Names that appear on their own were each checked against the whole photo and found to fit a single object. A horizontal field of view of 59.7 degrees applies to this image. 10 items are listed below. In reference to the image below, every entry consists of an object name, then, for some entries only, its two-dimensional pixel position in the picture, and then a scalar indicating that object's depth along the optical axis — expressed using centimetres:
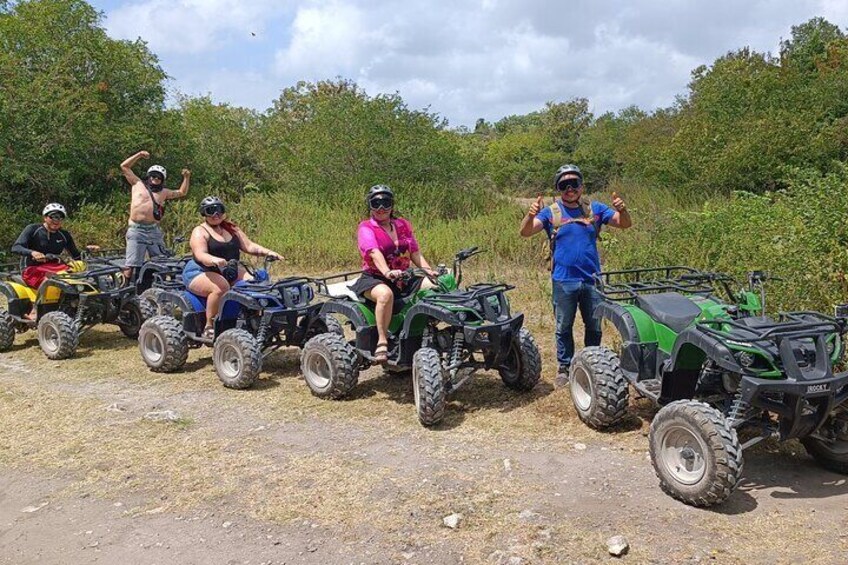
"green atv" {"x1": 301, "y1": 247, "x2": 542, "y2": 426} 555
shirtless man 931
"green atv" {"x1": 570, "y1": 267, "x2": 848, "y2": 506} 388
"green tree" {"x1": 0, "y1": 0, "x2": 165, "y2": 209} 1505
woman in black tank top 718
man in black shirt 868
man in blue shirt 587
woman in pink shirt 607
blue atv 680
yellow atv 819
